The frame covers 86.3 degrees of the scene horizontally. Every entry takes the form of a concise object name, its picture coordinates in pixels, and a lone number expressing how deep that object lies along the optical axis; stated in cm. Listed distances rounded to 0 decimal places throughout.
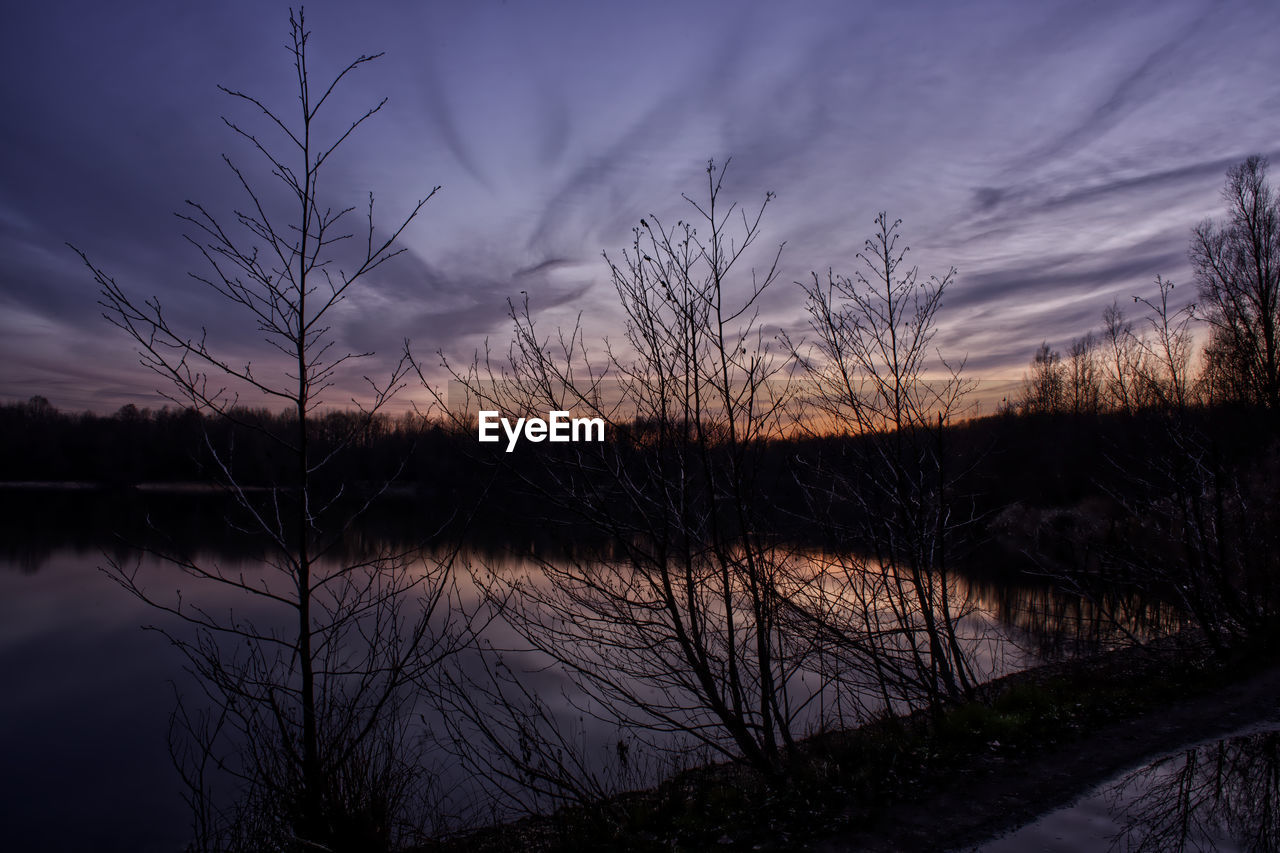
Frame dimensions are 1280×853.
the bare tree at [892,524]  673
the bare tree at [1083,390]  5665
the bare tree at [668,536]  500
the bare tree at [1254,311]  2564
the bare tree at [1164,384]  896
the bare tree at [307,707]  360
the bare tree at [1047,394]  5778
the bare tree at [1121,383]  1007
